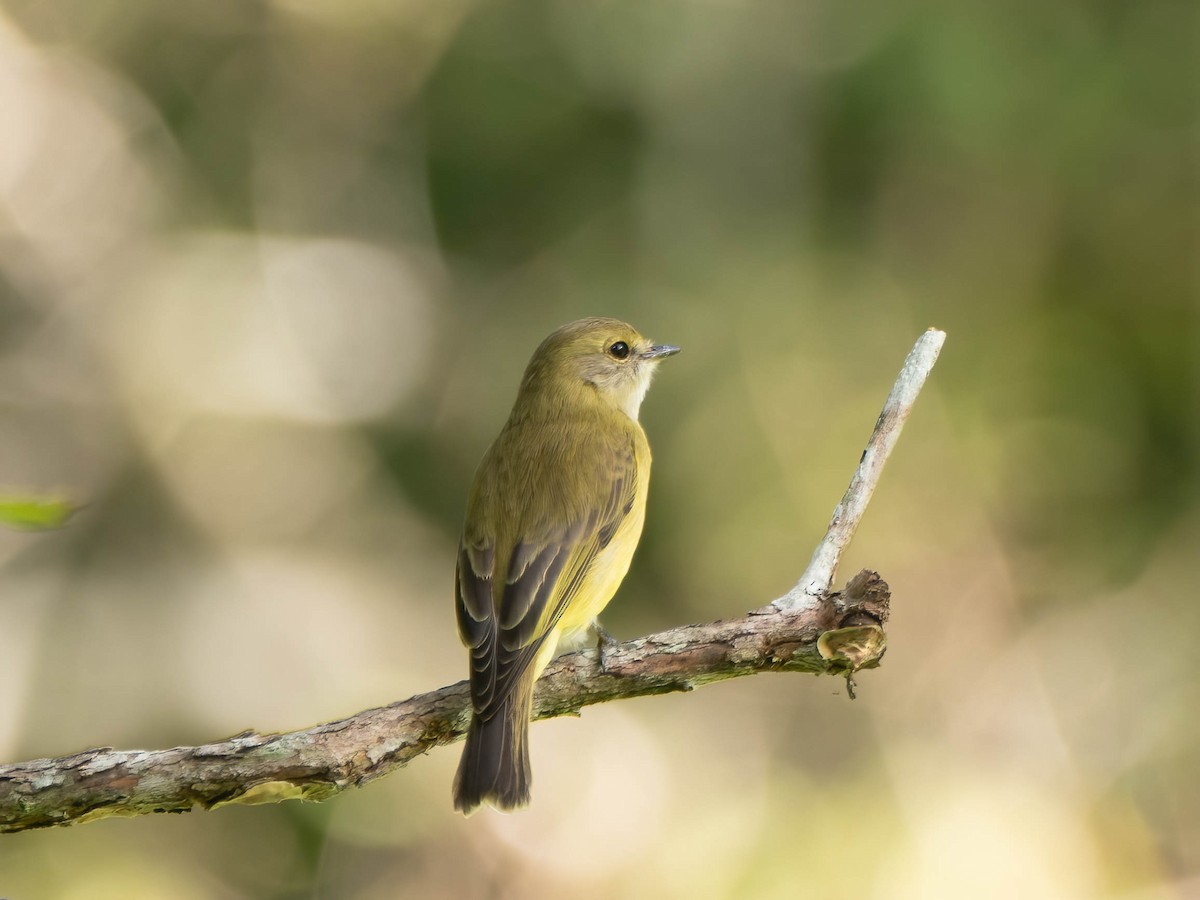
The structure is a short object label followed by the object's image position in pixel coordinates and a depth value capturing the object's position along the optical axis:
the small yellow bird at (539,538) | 7.83
